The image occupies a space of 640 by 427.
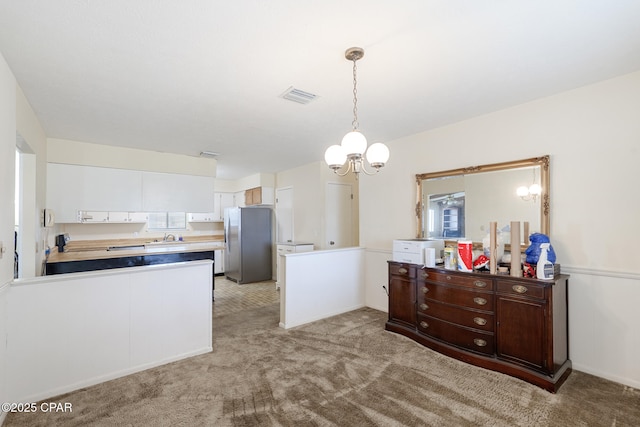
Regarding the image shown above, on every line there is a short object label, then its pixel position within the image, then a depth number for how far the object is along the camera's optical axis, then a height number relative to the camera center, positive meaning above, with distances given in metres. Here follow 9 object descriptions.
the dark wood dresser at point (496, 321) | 2.39 -0.95
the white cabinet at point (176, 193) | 4.93 +0.42
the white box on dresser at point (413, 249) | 3.32 -0.38
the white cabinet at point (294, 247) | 5.46 -0.57
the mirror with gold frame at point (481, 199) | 2.88 +0.18
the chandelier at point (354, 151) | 2.09 +0.48
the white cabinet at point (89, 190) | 4.27 +0.41
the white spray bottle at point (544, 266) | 2.42 -0.41
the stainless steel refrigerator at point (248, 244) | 6.46 -0.61
